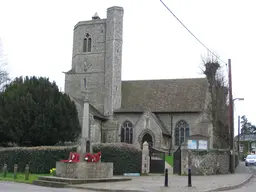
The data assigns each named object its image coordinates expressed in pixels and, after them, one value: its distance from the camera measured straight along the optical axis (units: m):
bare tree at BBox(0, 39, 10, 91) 38.41
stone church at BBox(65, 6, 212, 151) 42.12
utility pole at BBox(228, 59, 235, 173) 27.28
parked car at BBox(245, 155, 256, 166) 42.09
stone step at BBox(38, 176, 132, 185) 17.22
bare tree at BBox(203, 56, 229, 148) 35.31
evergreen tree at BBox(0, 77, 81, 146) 30.88
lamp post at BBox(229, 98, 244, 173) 27.30
